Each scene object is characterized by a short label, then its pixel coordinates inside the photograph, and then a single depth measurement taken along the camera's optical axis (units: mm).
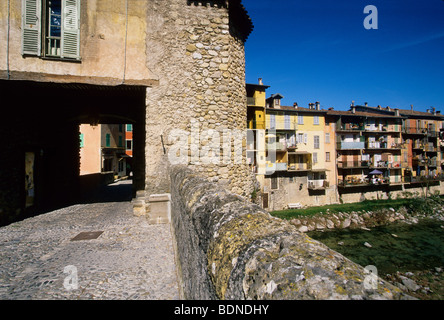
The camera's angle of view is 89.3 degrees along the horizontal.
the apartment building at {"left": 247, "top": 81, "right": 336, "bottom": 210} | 30625
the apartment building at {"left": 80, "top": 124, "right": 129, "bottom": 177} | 26156
